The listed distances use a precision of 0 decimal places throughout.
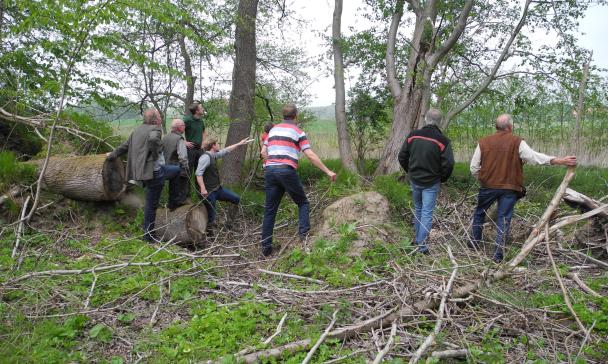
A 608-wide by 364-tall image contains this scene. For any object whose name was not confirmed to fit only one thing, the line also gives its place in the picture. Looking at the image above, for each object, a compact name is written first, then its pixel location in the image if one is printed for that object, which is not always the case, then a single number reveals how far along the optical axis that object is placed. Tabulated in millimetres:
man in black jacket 5906
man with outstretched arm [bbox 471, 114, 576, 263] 5809
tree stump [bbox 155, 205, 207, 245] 6664
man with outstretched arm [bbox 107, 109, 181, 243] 6180
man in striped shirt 5855
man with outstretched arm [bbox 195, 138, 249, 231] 6762
